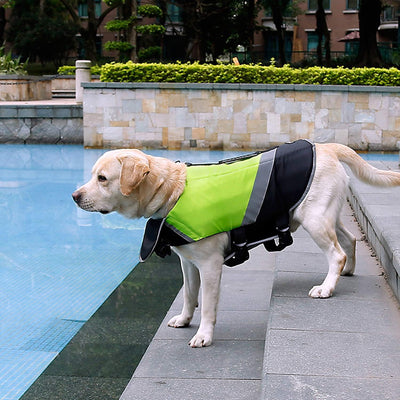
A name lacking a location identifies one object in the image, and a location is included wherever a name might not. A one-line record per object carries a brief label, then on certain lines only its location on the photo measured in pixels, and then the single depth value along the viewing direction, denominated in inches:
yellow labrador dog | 148.6
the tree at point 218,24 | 1250.0
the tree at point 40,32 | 1403.8
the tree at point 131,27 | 1007.0
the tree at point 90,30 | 1294.3
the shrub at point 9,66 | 914.1
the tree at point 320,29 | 1274.6
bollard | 700.7
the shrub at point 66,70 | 1103.0
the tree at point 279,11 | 1318.9
